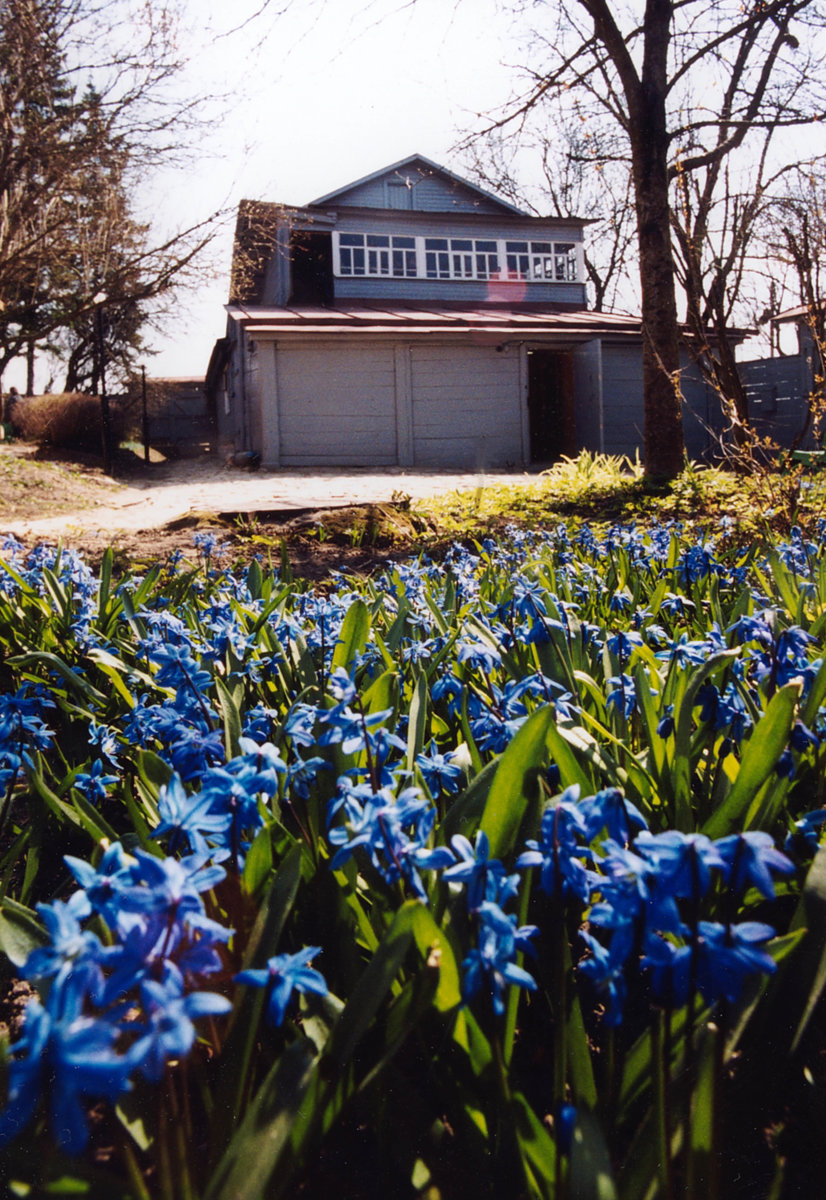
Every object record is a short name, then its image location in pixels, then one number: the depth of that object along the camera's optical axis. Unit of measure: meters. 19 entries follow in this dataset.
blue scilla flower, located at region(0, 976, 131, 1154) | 0.56
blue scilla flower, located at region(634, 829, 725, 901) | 0.76
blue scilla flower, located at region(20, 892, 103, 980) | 0.64
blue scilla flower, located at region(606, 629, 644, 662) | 2.07
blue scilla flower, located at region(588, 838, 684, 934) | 0.77
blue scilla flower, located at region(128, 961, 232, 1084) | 0.58
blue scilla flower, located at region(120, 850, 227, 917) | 0.69
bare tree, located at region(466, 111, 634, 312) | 29.72
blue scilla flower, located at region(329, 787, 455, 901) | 0.95
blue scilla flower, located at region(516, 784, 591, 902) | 0.94
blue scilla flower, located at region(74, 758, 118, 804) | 1.79
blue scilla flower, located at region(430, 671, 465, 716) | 1.81
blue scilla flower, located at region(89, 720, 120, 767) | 2.00
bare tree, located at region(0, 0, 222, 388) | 14.55
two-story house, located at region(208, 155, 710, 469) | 20.38
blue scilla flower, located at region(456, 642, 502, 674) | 1.76
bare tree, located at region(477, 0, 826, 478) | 11.30
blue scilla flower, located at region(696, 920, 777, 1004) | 0.74
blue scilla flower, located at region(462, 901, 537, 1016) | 0.83
